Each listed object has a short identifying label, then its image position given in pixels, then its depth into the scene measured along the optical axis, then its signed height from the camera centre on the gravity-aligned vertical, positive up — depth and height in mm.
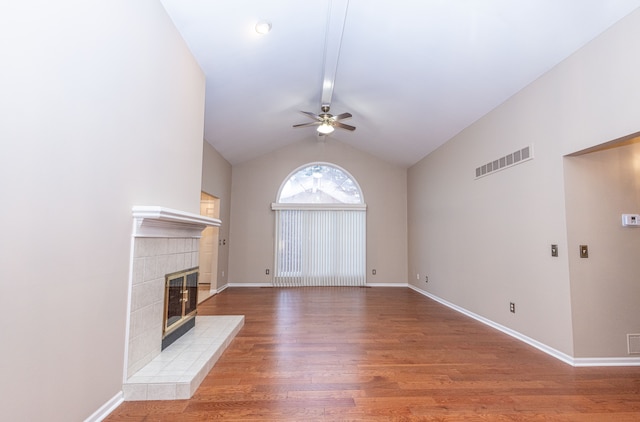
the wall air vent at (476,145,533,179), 3258 +979
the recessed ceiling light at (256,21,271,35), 2971 +2137
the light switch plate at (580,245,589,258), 2750 -72
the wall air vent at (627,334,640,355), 2725 -895
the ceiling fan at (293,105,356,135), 4660 +1882
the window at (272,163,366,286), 7016 +68
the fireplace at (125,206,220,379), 2143 -283
